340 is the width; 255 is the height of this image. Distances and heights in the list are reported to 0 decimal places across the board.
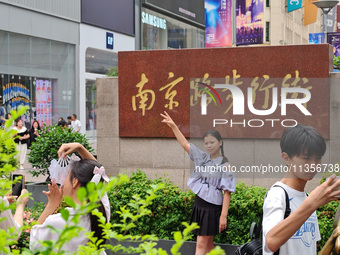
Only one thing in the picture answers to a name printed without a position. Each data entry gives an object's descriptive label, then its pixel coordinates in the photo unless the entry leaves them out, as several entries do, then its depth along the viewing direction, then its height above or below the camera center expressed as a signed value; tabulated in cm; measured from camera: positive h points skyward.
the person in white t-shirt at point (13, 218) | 334 -63
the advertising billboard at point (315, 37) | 2836 +337
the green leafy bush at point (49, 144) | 1071 -63
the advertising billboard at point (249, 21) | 2825 +426
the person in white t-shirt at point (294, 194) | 284 -42
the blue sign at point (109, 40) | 3105 +344
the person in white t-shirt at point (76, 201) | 344 -58
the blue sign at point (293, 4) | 2880 +498
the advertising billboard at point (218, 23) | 2370 +333
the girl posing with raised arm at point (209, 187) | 598 -77
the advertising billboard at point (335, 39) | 2378 +273
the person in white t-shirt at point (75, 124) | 2284 -60
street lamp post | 1770 +304
